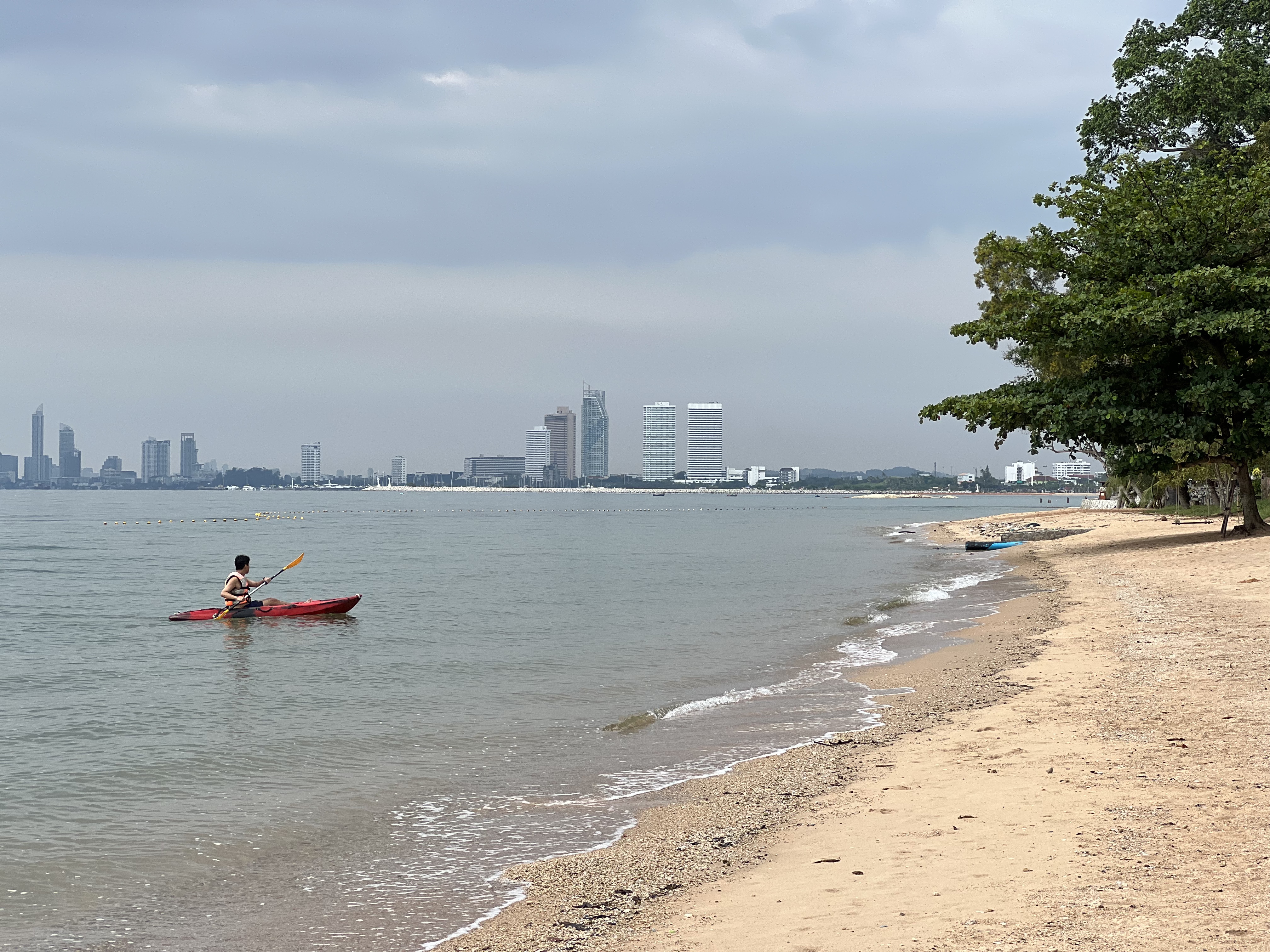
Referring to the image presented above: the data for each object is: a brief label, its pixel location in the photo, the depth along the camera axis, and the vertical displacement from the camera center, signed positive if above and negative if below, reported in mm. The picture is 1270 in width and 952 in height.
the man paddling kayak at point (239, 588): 26203 -2620
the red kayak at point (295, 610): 26250 -3207
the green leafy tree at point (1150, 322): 29562 +4721
